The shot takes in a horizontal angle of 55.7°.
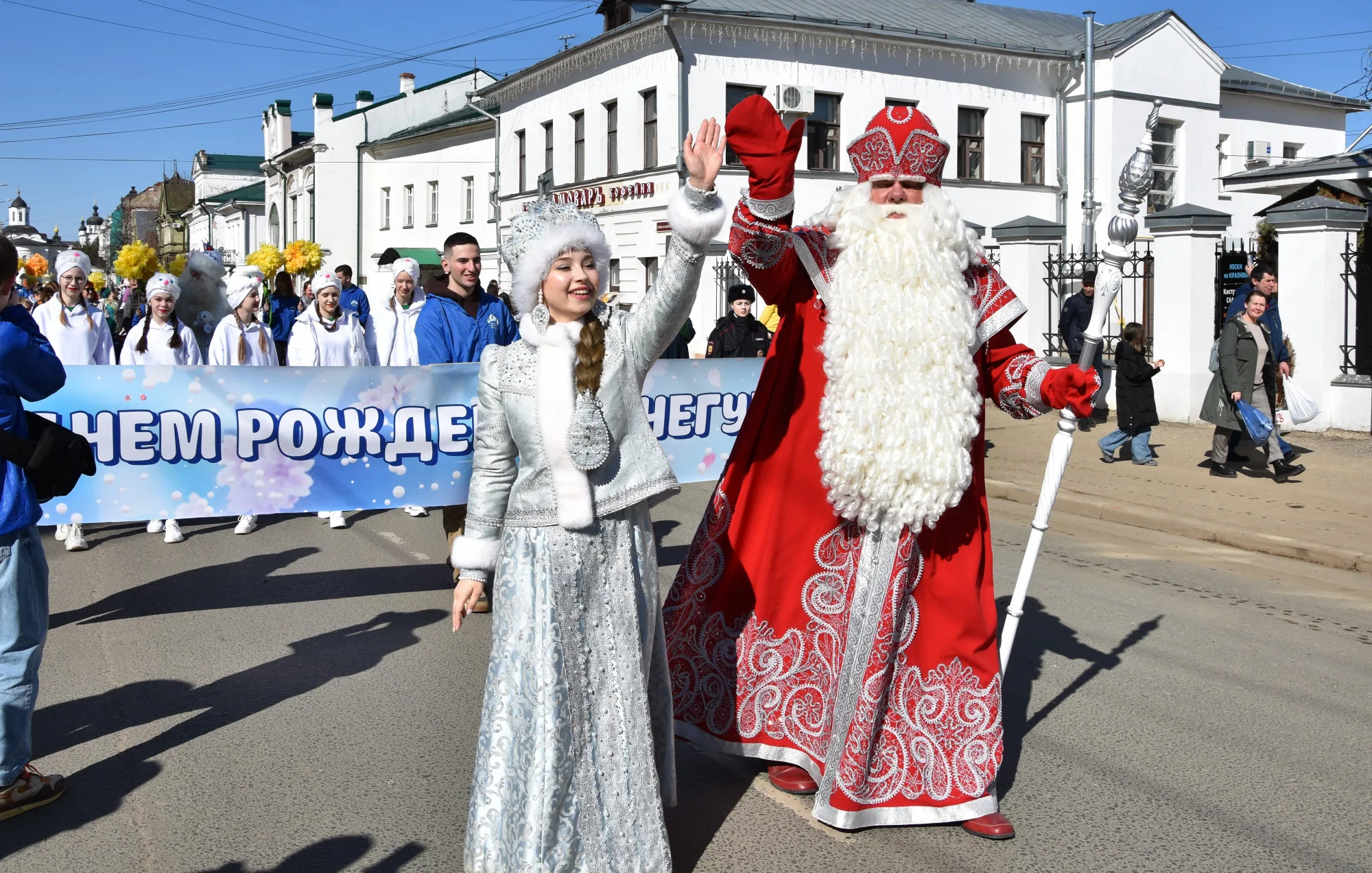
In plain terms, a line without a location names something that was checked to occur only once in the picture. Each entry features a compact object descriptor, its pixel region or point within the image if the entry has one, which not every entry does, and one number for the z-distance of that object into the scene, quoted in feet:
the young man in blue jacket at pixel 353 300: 43.71
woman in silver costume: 10.91
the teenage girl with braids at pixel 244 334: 32.24
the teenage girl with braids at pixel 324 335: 33.50
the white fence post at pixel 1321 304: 46.11
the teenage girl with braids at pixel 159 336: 30.83
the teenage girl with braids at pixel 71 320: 30.91
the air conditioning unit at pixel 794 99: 100.94
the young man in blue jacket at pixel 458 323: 24.57
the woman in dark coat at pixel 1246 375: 38.06
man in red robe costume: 12.50
